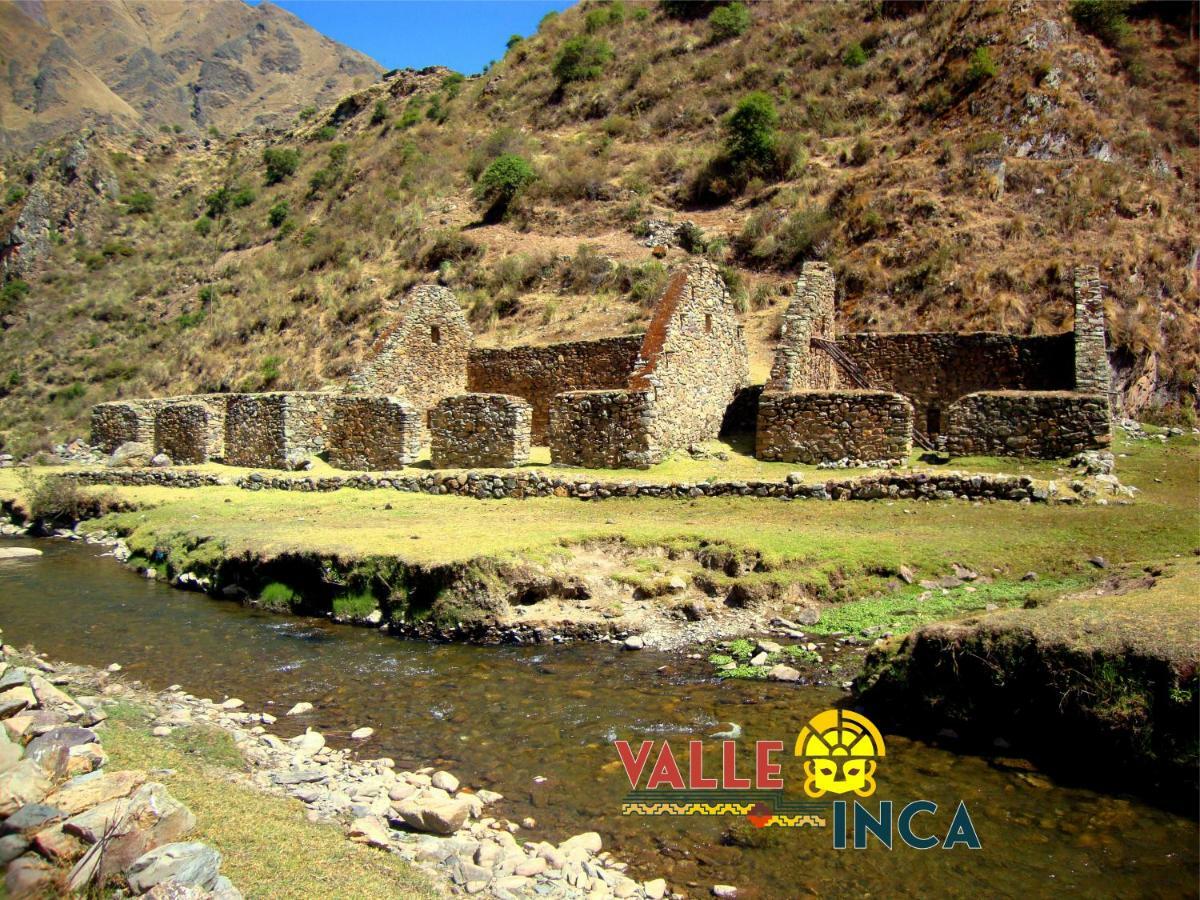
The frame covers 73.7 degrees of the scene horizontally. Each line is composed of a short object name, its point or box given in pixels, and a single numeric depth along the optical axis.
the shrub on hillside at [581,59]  50.78
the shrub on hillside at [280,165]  62.38
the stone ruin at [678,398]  15.24
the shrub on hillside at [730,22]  47.88
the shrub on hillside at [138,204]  61.34
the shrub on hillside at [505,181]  38.50
